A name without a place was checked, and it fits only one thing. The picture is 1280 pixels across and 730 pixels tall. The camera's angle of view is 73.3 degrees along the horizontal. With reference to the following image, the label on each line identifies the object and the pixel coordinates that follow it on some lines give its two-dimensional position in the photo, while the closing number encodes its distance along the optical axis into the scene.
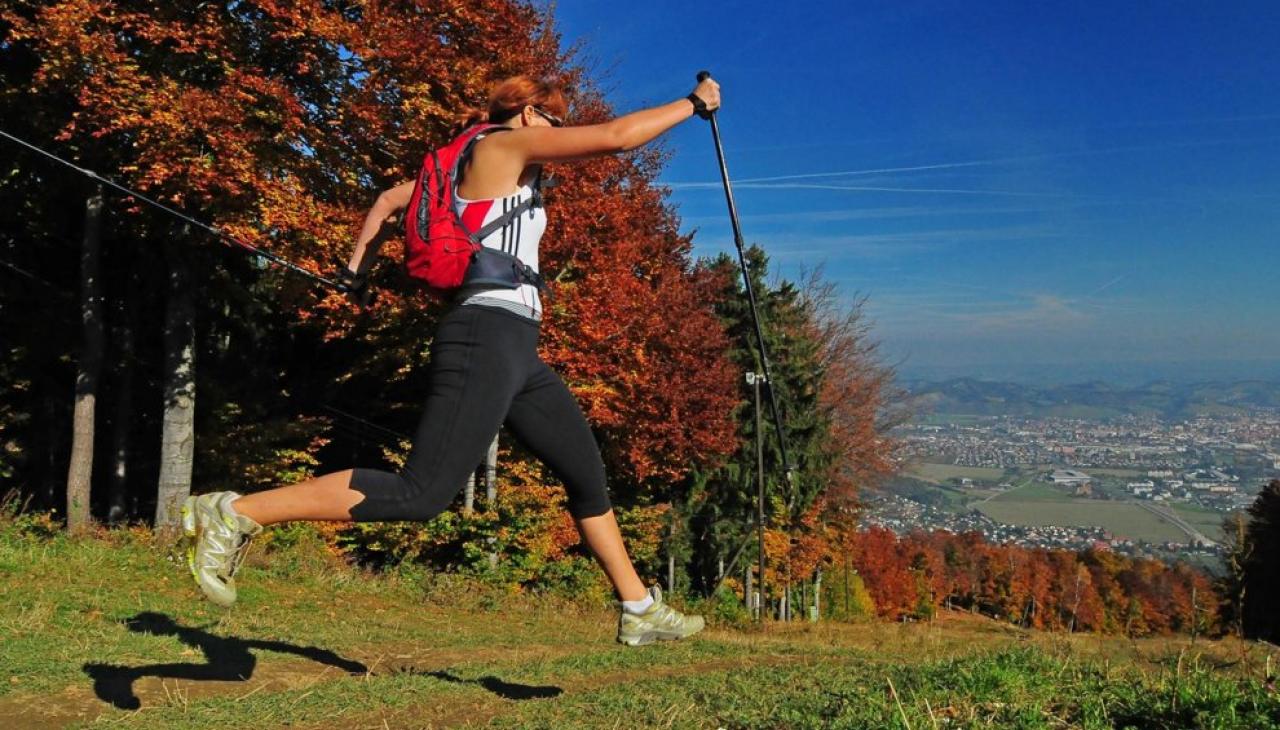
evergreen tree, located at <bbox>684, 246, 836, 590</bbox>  29.05
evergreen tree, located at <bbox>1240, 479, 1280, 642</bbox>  32.28
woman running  2.81
